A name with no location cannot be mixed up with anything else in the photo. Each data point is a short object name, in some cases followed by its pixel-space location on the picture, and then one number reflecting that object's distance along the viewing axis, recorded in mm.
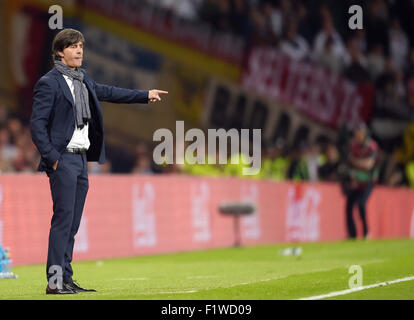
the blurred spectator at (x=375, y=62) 30172
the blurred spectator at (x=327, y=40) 28734
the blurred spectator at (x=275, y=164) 23391
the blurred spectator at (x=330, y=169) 23859
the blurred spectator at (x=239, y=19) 27391
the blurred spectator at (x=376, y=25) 30438
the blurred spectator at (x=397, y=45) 31234
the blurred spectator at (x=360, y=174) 20406
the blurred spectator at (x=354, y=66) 29375
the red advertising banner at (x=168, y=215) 14117
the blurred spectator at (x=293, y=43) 28031
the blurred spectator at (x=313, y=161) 23547
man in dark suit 8111
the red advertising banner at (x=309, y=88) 27453
